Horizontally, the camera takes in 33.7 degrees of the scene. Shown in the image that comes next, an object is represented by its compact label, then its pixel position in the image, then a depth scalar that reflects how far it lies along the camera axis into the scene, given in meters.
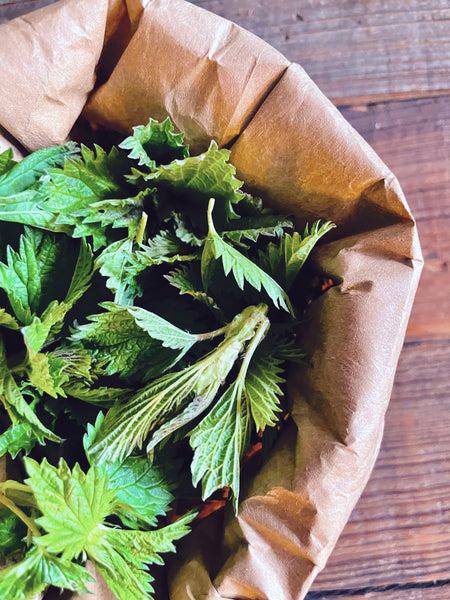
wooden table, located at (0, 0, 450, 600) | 0.32
